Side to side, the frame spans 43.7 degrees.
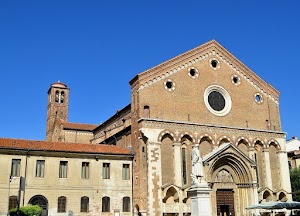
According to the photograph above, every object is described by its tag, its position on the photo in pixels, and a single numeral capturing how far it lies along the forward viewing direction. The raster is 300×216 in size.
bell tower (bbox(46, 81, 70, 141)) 56.50
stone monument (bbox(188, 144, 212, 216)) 19.94
